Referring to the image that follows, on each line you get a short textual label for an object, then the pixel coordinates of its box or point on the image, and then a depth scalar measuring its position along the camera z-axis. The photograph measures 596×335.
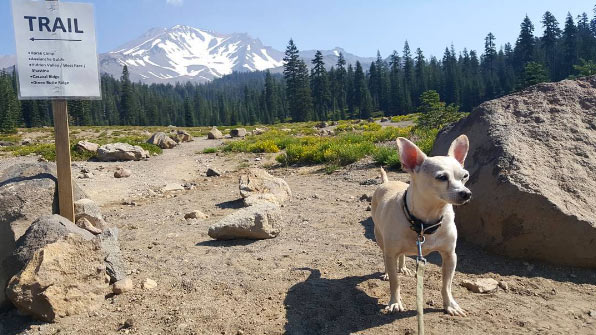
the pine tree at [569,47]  82.12
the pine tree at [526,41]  85.56
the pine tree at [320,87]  88.62
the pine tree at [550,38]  88.86
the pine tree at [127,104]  104.07
